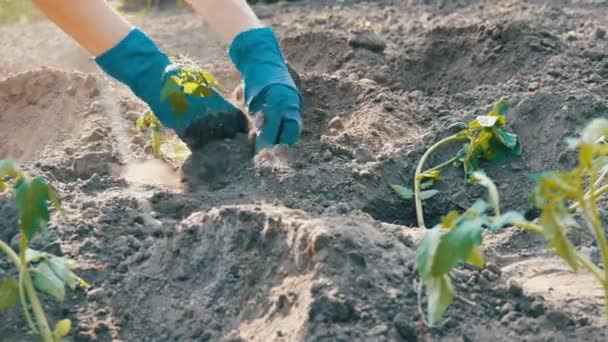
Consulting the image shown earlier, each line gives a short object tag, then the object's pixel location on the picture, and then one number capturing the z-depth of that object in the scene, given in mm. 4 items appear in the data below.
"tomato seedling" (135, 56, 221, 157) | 2489
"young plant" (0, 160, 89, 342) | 1806
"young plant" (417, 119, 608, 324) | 1680
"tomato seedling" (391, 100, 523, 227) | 2400
